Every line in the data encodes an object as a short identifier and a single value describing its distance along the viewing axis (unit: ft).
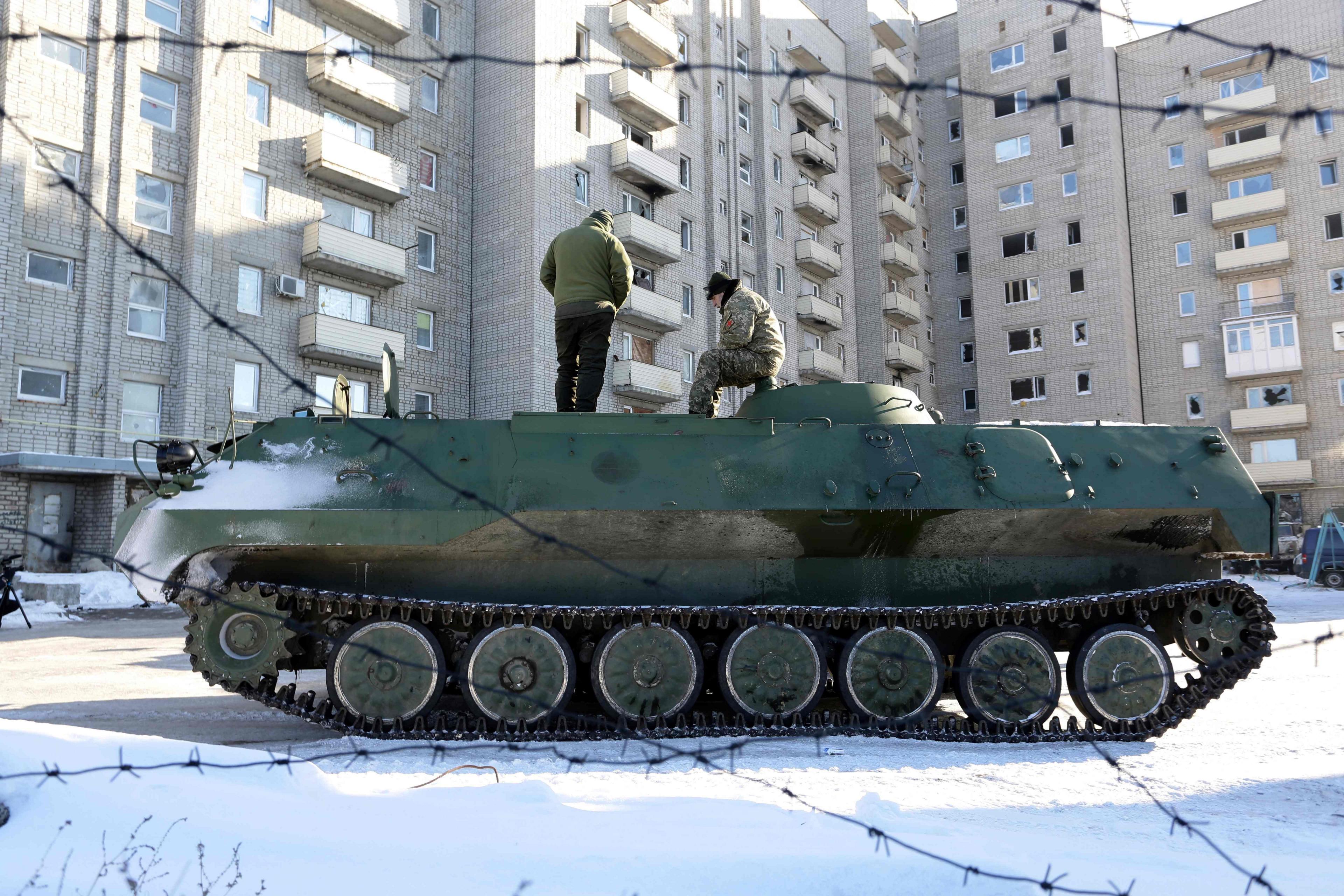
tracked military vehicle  25.13
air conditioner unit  84.64
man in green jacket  30.35
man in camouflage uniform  30.55
